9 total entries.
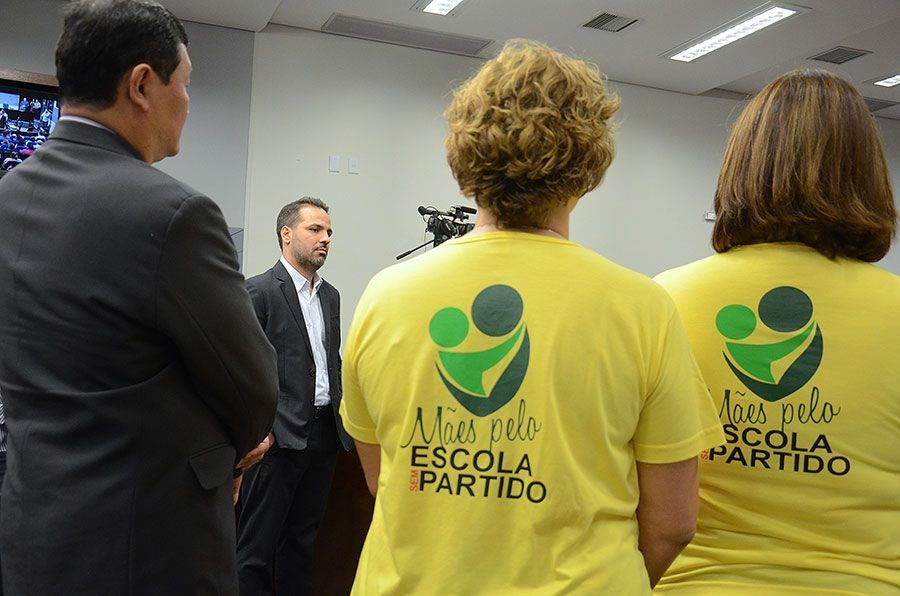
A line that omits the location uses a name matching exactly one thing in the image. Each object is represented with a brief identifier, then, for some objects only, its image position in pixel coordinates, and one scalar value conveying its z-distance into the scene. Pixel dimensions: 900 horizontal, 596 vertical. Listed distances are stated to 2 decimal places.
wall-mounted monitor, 4.96
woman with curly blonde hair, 1.00
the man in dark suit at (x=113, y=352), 1.21
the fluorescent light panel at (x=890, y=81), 7.24
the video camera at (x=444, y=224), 4.82
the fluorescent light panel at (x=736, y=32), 5.64
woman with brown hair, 1.10
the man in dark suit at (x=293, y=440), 3.33
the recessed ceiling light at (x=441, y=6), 5.62
